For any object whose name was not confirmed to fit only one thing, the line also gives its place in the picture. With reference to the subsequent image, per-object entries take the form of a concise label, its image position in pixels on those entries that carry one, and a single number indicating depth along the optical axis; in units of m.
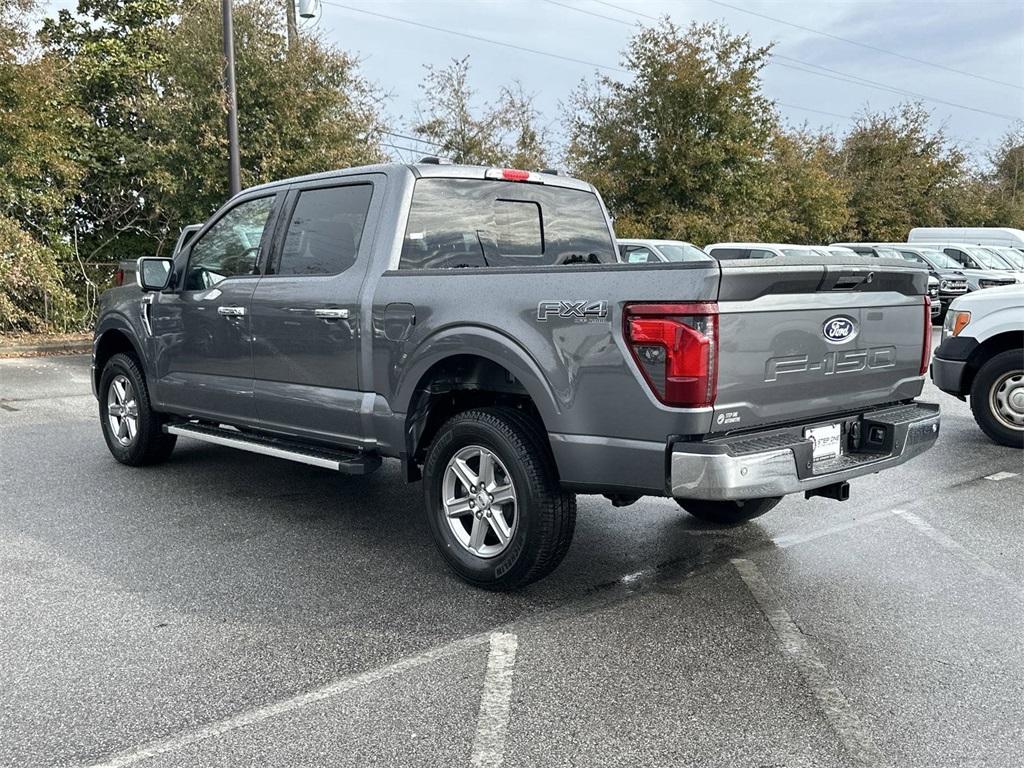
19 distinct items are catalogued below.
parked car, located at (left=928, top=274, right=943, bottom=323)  18.50
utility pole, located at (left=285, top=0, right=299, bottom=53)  16.20
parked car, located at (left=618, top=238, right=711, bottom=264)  15.14
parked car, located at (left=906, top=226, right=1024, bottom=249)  28.75
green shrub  14.95
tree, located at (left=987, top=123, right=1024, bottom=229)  40.94
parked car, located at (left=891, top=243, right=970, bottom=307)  19.61
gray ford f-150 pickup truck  3.63
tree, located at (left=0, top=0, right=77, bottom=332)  14.56
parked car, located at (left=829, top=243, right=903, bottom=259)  19.86
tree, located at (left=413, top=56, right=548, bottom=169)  23.06
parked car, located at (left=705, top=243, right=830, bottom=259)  15.68
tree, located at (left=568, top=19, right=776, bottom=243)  23.61
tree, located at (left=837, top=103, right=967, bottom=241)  36.25
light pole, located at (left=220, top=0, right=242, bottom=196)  14.36
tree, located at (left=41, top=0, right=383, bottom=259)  15.90
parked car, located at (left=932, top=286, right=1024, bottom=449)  7.59
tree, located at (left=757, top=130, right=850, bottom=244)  27.81
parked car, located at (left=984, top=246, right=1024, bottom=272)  22.30
